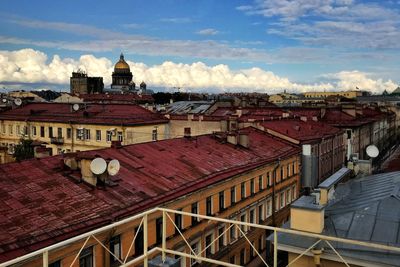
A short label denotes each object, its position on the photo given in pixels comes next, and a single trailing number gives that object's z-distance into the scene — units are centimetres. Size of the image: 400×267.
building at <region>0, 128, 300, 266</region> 1491
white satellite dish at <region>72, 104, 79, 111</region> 5191
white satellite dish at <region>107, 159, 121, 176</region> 1878
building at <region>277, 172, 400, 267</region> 1103
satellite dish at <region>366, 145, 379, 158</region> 2125
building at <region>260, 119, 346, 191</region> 3759
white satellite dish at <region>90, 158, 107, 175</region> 1808
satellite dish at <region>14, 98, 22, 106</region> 6062
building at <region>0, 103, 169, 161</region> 4594
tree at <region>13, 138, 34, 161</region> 3886
